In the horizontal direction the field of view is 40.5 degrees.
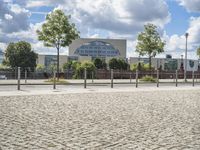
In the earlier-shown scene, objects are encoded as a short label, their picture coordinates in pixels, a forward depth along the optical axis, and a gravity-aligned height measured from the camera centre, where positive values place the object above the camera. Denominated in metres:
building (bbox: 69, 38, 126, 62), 98.68 +9.75
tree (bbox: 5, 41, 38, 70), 49.67 +3.38
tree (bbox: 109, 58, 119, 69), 48.91 +1.83
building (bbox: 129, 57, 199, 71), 87.49 +4.12
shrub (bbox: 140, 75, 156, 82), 28.19 -0.49
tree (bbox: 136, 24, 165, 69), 33.50 +3.92
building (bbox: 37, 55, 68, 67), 90.55 +4.89
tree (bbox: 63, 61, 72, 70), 54.21 +1.80
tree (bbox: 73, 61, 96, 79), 30.21 +0.56
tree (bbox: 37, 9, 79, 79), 25.00 +3.79
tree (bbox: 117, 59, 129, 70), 49.21 +1.68
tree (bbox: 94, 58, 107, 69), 48.59 +1.90
